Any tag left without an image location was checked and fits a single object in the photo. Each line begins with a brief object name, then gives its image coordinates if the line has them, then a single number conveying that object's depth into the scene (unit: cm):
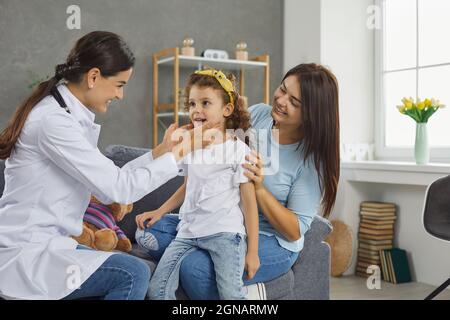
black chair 281
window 384
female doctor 156
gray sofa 211
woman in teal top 192
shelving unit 409
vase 360
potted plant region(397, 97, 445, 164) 360
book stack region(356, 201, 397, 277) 388
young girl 185
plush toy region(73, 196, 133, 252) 217
